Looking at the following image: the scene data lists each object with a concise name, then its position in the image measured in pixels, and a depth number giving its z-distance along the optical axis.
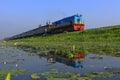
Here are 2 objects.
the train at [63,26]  19.41
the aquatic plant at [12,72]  3.85
